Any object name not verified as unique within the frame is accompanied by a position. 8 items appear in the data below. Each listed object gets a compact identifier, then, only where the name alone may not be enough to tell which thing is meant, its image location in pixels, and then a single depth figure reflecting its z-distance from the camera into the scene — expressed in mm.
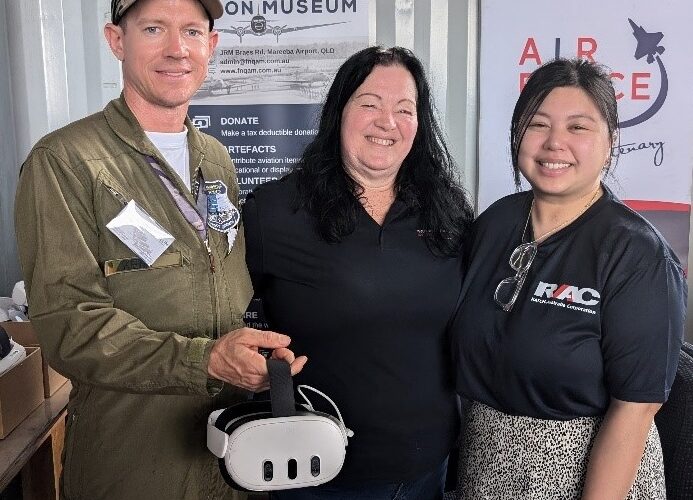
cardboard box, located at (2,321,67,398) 2133
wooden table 1748
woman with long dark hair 1476
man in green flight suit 1228
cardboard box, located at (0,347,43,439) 1823
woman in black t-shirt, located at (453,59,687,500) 1243
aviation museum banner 2398
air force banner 2350
